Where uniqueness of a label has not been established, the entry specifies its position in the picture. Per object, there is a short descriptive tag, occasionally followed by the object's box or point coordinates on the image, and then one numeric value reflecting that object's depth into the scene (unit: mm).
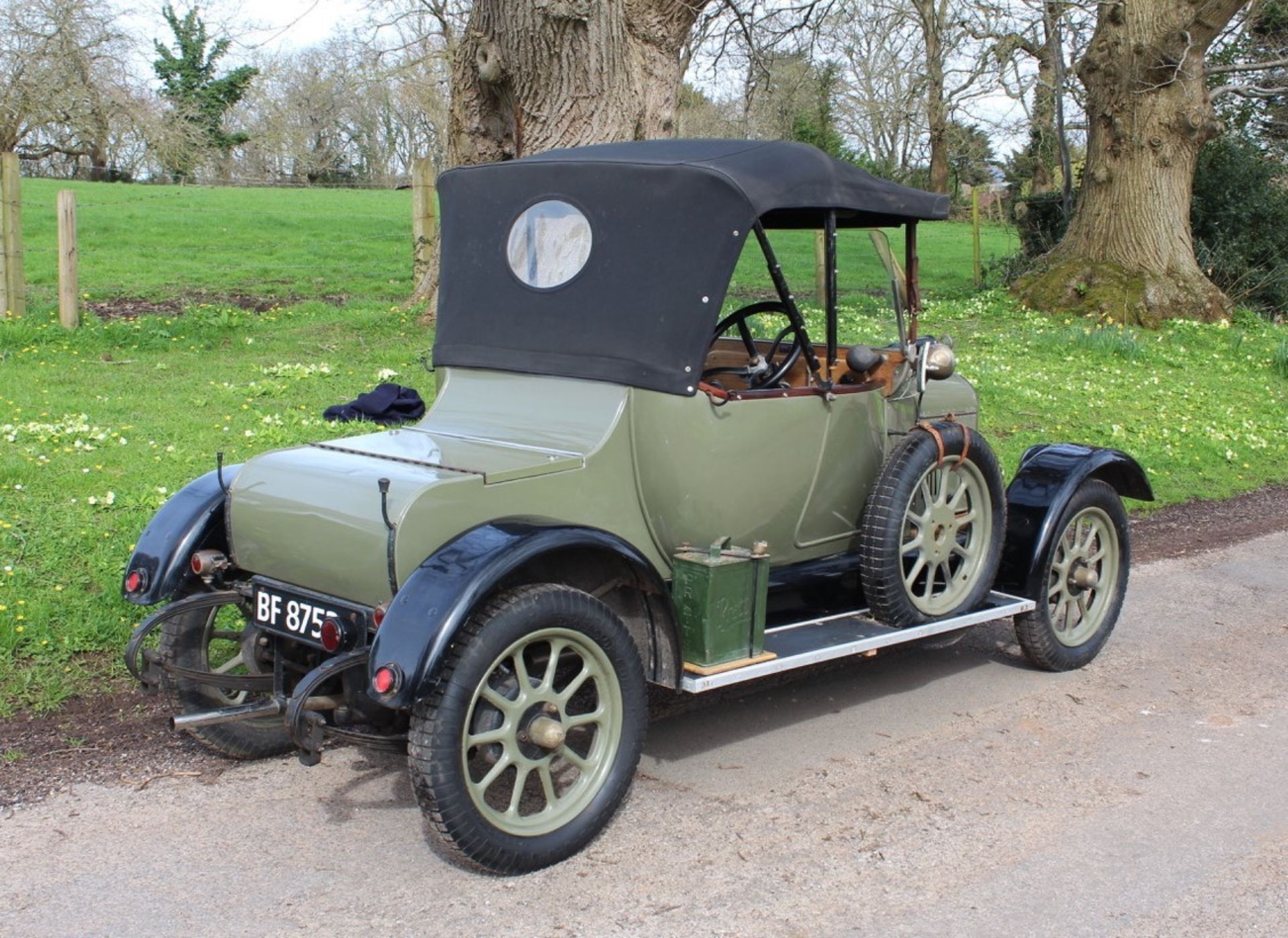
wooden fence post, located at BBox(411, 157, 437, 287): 12344
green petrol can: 3992
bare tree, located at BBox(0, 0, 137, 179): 28969
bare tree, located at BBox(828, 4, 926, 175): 32875
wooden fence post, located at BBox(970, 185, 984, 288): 19188
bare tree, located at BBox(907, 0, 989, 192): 25172
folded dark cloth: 7371
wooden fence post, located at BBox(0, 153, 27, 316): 11023
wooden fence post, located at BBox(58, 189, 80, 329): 10930
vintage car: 3557
